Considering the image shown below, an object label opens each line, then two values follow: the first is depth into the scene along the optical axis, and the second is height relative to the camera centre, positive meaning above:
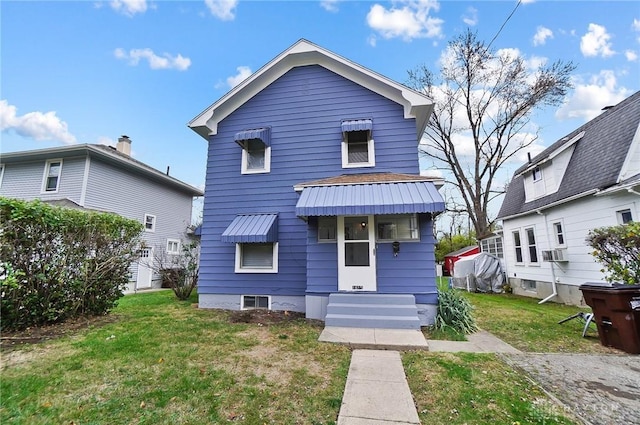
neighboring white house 8.98 +2.21
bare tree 19.66 +11.71
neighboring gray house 14.27 +4.33
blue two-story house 7.10 +1.89
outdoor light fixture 7.34 +0.32
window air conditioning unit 11.13 +0.17
